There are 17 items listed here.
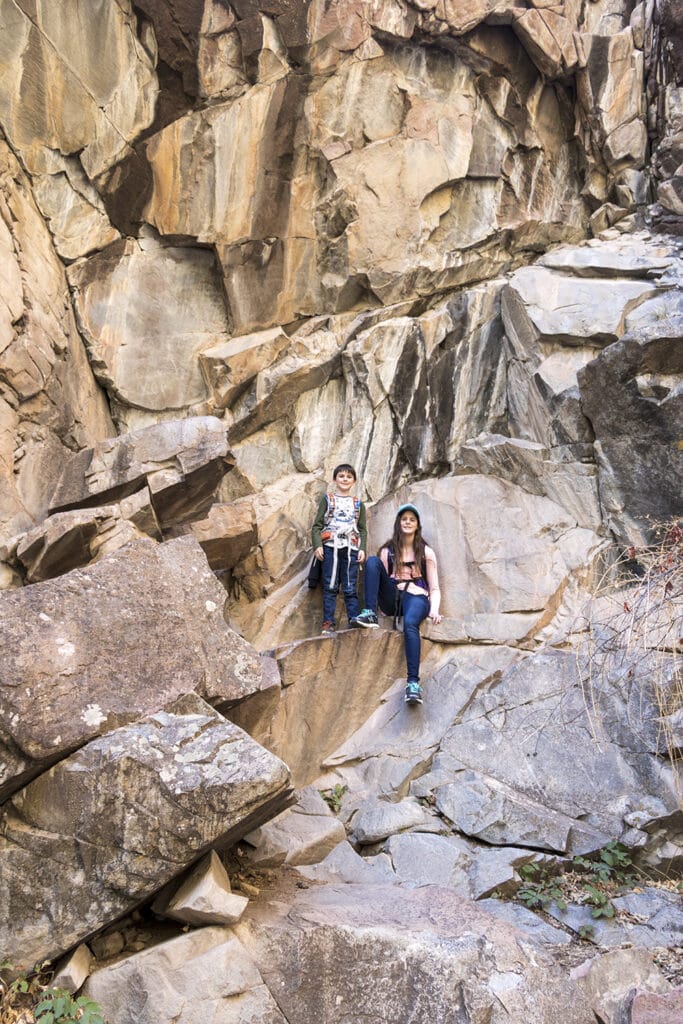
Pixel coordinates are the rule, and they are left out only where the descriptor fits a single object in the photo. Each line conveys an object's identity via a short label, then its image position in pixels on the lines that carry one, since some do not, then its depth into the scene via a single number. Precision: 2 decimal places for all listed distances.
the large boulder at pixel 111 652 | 4.88
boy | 8.68
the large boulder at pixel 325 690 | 7.72
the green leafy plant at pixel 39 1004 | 4.37
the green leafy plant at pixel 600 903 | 5.61
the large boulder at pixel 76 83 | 10.41
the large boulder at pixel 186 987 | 4.46
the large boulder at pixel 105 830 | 4.71
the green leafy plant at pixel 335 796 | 7.20
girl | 8.30
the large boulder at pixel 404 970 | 4.60
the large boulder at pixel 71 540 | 7.62
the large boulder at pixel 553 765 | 6.41
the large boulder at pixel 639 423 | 8.70
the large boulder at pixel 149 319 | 11.13
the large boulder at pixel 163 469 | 8.40
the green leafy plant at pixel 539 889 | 5.80
